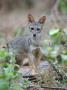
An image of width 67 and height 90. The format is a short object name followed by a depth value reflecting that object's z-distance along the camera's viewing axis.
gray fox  14.44
